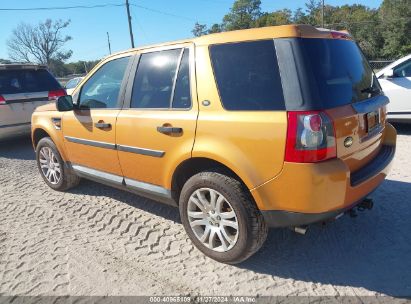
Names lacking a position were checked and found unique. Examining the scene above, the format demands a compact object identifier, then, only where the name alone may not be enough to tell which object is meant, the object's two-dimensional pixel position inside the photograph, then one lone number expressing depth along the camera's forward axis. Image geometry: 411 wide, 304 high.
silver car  7.23
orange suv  2.47
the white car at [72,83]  16.78
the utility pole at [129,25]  29.86
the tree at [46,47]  68.31
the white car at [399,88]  6.58
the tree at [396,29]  41.81
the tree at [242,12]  80.81
